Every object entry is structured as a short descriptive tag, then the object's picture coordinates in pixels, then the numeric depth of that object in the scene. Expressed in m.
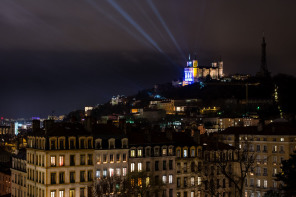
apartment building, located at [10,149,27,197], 63.78
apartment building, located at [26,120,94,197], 56.47
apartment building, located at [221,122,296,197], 83.00
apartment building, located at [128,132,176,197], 62.38
